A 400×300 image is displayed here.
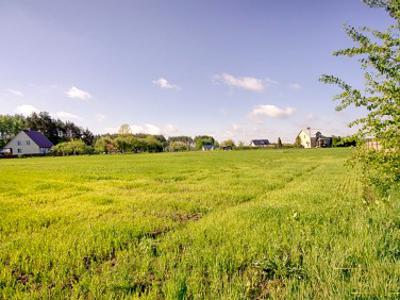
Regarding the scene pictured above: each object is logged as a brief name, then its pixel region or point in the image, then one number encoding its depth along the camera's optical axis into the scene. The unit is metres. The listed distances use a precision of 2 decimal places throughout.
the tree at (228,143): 160.62
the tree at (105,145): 94.72
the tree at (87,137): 121.56
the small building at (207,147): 153.62
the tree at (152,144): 106.41
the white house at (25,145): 90.31
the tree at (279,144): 120.22
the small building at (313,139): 124.47
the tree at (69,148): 81.88
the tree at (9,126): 101.09
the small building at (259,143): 166.25
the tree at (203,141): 158.19
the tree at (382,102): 4.45
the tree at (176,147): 137.88
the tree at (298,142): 119.38
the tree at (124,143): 96.38
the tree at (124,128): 112.81
